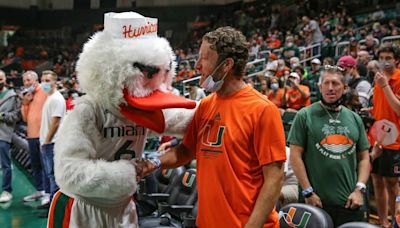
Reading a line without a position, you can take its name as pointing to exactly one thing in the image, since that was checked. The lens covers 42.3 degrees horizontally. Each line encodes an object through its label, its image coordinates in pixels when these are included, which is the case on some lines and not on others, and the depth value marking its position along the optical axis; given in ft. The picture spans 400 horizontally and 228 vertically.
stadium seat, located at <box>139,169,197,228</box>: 11.02
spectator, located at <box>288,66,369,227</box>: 8.87
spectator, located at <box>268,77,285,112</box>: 22.25
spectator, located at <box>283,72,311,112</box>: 20.88
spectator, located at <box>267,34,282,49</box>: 43.19
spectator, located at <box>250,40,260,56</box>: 44.70
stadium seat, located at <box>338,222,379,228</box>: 7.58
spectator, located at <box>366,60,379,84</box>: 18.01
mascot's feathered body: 5.92
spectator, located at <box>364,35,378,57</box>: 26.94
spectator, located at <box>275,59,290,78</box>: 27.17
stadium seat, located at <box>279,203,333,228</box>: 8.30
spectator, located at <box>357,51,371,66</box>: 21.33
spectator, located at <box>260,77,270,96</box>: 23.89
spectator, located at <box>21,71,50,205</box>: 18.06
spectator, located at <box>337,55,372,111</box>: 15.34
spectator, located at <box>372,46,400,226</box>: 12.03
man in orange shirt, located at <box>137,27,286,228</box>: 5.66
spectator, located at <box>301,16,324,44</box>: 38.11
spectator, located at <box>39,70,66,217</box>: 16.12
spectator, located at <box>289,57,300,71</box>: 27.13
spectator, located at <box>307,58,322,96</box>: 26.27
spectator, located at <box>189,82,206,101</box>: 23.91
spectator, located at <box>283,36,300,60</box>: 34.93
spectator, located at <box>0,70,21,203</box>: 17.72
